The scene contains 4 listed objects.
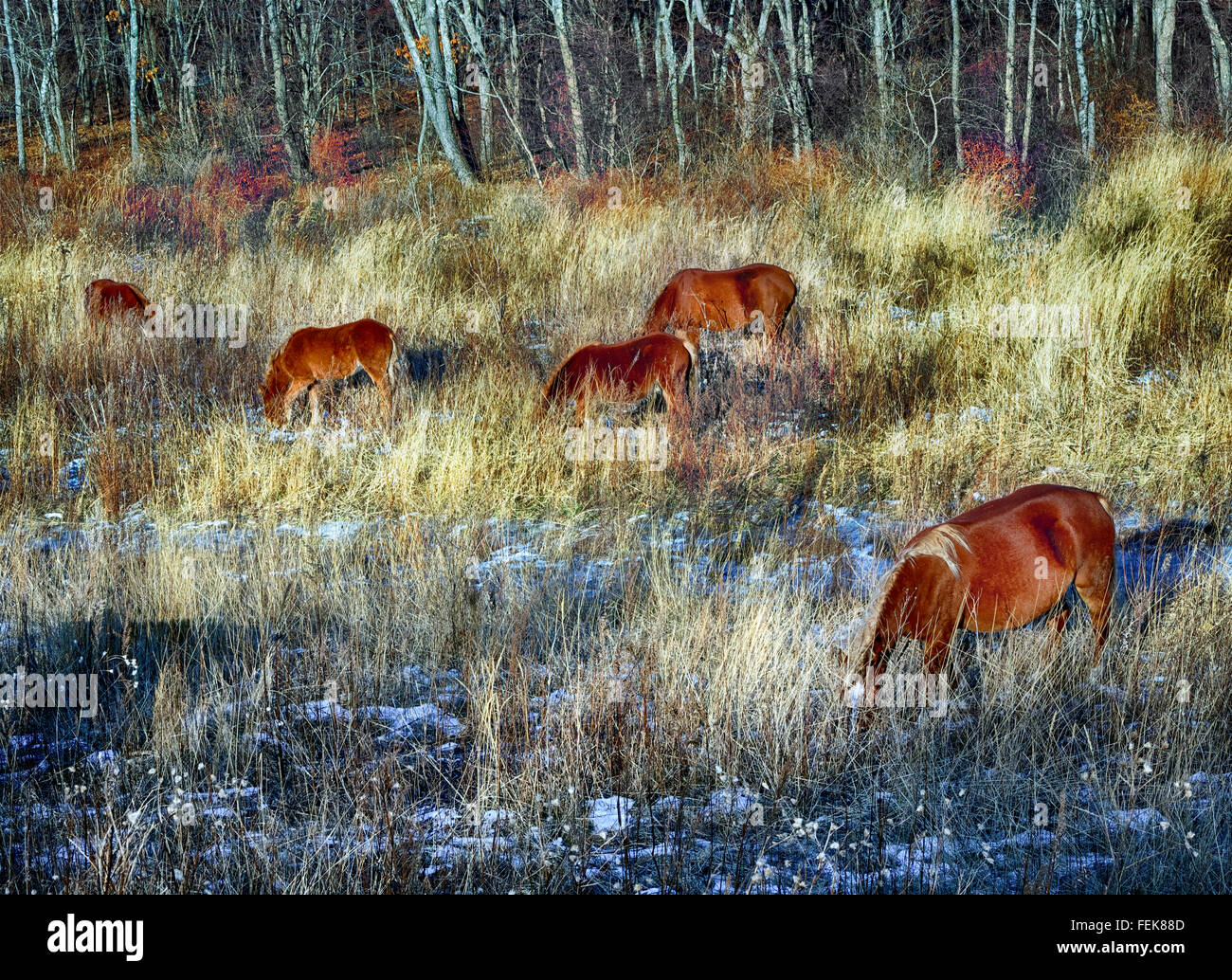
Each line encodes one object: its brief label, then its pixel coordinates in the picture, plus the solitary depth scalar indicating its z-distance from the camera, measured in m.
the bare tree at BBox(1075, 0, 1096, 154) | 14.04
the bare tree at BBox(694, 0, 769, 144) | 15.35
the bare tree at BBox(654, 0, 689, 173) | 15.56
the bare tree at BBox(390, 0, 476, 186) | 16.30
